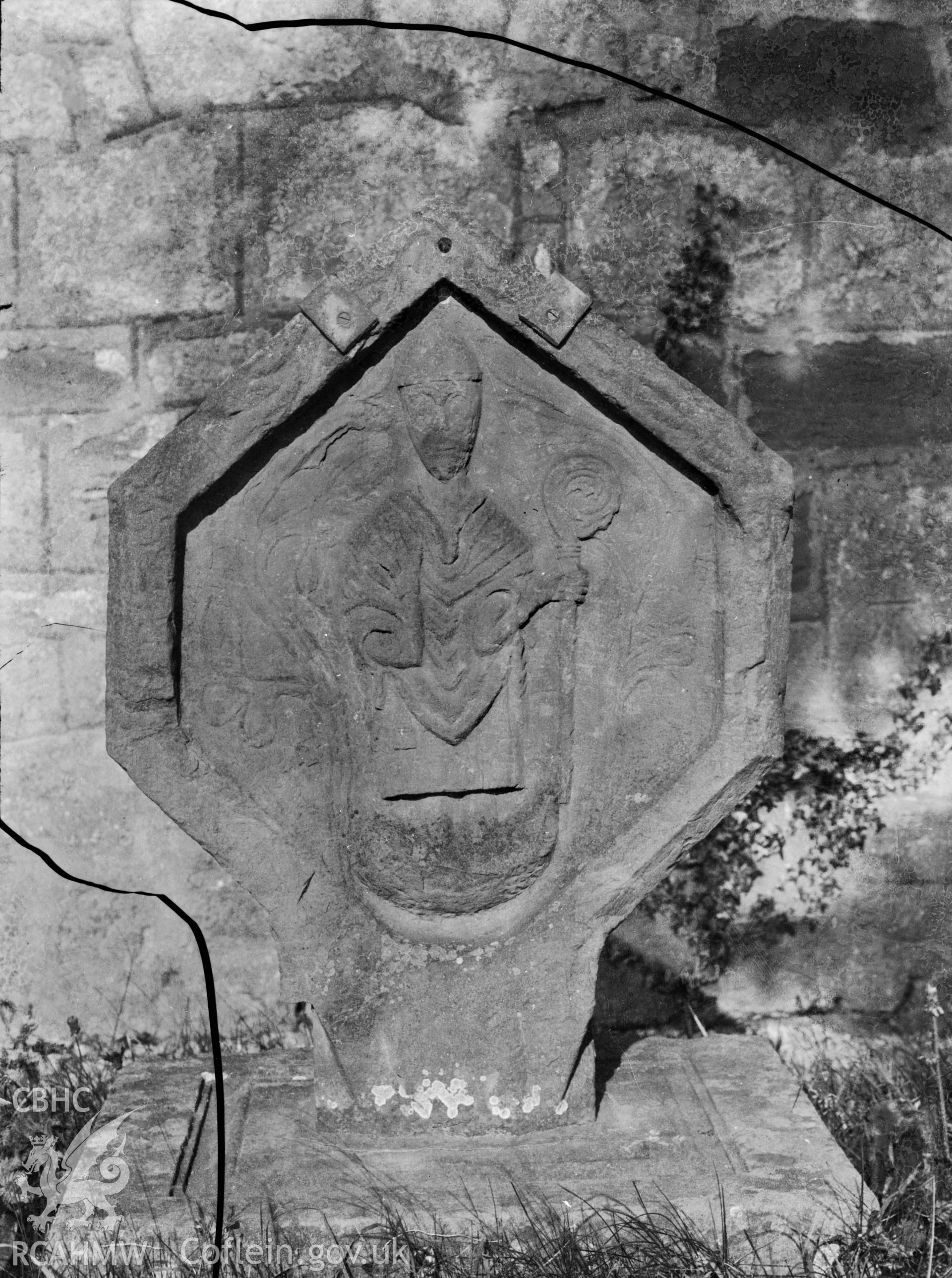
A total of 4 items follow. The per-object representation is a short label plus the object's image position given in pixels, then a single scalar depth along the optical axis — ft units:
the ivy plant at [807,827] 12.39
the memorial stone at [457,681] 8.49
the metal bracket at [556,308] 8.16
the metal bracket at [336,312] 8.14
